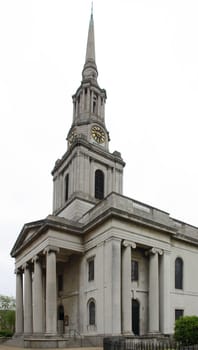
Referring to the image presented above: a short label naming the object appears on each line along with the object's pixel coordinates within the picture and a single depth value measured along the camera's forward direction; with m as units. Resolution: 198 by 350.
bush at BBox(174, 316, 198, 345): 17.75
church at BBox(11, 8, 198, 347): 25.81
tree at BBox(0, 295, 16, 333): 74.31
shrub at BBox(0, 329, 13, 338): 43.12
